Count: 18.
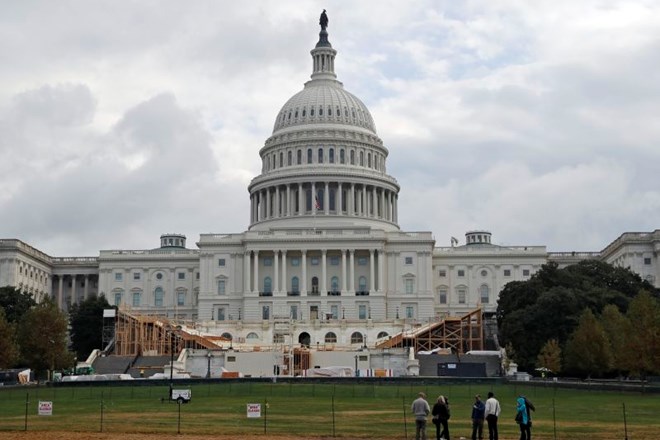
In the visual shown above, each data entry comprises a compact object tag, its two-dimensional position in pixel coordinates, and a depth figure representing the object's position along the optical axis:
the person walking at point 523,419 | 43.22
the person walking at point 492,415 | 43.78
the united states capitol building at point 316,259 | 162.00
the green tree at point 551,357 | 104.81
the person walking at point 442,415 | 44.06
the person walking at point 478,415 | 45.00
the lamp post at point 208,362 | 112.06
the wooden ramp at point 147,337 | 129.50
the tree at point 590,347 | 96.50
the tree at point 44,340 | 104.19
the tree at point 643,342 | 81.44
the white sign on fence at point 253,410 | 48.75
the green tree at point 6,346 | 96.81
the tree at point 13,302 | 137.75
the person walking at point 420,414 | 43.72
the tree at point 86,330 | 145.12
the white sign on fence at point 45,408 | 51.00
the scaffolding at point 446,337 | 132.12
